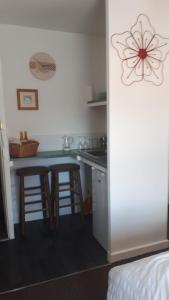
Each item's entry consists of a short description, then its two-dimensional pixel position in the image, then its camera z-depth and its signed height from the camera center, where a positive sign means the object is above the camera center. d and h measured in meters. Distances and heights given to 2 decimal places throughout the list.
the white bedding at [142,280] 1.00 -0.68
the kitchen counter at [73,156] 2.50 -0.38
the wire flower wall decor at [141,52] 2.09 +0.60
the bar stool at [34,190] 2.79 -0.80
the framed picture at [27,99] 3.03 +0.29
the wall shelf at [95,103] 2.60 +0.22
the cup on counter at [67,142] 3.30 -0.26
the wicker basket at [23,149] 2.79 -0.29
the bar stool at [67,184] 2.91 -0.77
